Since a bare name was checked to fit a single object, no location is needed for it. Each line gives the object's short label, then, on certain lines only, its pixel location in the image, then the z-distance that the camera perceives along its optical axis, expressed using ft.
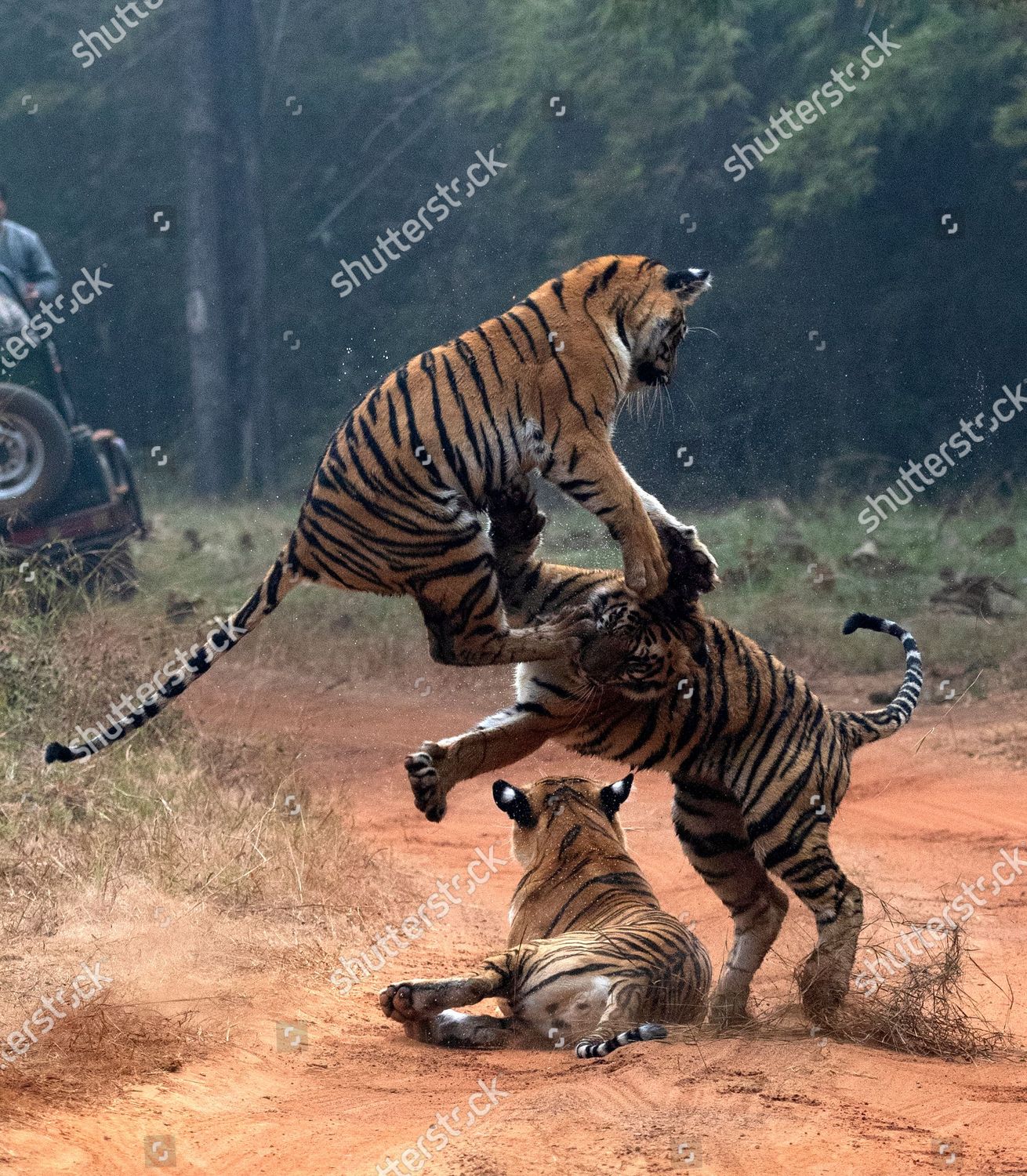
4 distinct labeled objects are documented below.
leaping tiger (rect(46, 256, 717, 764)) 31.96
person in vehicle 78.48
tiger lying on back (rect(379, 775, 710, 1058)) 30.48
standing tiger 33.68
